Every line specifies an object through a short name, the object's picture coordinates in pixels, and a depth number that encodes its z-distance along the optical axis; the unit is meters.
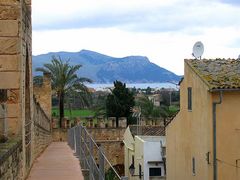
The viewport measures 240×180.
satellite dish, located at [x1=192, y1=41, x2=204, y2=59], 24.61
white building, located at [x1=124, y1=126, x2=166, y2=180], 33.16
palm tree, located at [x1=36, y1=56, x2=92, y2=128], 42.19
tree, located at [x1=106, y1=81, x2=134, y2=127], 49.19
